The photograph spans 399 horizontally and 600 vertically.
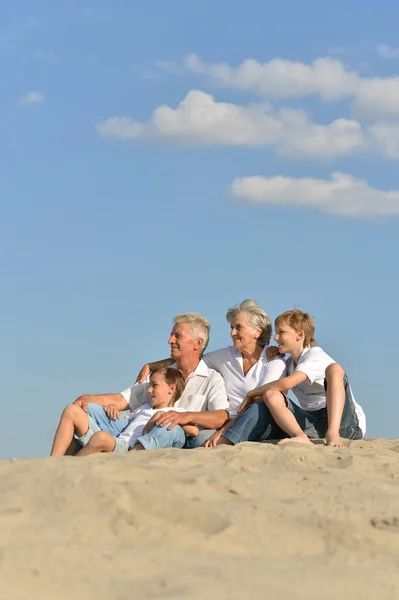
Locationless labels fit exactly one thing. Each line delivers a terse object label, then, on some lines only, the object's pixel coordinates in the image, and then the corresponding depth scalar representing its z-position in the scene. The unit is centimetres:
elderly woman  1472
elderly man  1327
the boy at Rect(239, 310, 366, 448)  1361
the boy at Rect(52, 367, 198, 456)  1300
